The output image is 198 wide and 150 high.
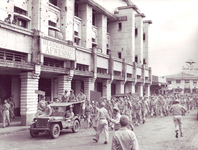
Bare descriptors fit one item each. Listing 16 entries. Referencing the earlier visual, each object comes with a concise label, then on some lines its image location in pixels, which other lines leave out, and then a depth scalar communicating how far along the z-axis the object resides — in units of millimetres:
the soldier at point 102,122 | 10586
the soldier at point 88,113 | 16141
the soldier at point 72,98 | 18103
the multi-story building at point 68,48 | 17328
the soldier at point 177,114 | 12198
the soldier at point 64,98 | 17656
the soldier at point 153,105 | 22998
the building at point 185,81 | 87938
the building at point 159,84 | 52934
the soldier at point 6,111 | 16100
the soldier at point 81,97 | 18762
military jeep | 11938
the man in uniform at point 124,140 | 4762
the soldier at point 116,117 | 10008
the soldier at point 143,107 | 18188
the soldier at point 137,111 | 16783
